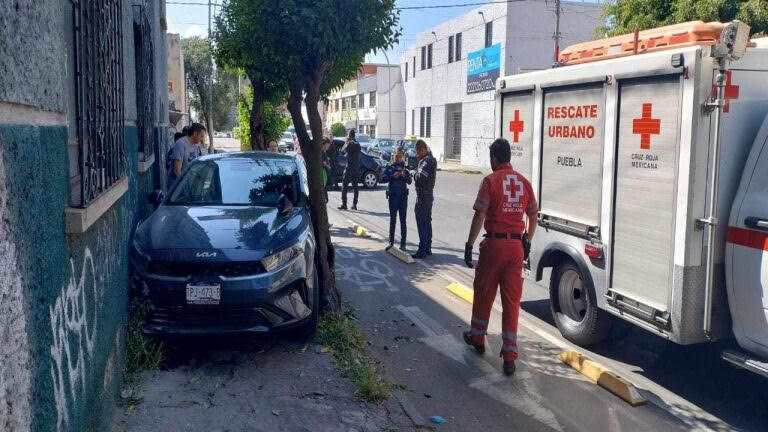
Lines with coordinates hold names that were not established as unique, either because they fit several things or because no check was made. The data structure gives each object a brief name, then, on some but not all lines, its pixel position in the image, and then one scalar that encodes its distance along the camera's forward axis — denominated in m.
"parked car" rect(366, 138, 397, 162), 32.83
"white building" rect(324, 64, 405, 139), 53.94
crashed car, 5.57
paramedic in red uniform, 5.88
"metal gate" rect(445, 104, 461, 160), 41.59
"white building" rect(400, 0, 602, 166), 34.69
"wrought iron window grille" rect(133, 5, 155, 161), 8.32
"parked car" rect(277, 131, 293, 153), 38.53
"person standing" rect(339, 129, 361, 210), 16.14
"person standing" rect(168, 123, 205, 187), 9.45
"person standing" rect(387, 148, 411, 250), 10.84
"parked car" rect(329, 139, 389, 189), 22.31
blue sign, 35.31
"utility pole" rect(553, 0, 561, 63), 29.16
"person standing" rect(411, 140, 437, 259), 10.28
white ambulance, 4.82
